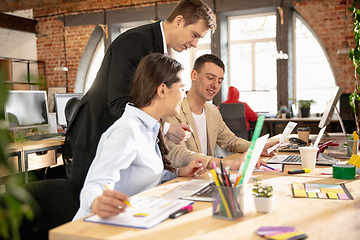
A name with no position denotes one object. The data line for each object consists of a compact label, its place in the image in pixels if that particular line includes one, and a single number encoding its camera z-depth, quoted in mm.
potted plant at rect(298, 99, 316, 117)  6375
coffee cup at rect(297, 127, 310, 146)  2664
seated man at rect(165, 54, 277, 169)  2172
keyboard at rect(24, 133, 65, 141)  3866
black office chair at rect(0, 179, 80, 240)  1057
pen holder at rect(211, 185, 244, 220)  862
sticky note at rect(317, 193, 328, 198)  1109
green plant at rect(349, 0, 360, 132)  2827
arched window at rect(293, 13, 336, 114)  6680
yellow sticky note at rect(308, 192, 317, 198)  1112
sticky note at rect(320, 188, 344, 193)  1178
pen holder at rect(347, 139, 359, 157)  1928
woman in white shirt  1055
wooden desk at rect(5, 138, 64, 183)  3254
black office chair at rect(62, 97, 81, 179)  1804
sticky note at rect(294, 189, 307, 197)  1122
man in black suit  1567
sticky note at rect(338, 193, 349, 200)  1083
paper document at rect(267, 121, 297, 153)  1732
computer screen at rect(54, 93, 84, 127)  4914
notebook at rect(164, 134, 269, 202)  965
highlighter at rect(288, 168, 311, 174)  1518
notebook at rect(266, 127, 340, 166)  1770
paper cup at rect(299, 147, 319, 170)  1621
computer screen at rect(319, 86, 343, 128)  2205
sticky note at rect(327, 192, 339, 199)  1092
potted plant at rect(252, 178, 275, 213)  928
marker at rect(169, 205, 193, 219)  897
